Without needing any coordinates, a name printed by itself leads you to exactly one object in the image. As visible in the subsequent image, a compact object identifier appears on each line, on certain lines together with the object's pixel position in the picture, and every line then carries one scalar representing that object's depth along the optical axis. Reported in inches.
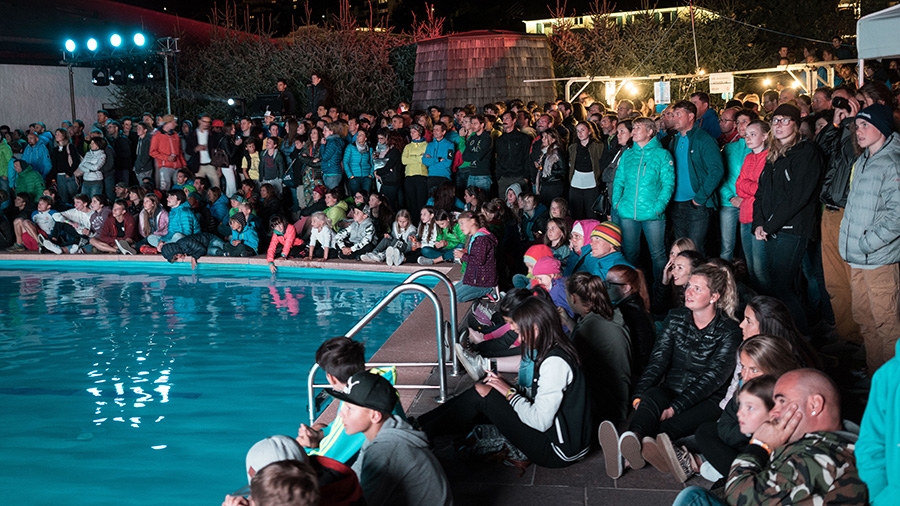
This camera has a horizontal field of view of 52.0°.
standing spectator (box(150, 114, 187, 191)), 609.9
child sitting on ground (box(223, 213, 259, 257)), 516.1
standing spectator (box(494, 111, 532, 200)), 464.8
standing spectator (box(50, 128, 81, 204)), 631.8
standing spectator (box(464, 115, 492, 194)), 477.7
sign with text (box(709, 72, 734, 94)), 573.0
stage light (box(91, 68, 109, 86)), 773.3
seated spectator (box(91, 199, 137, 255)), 546.6
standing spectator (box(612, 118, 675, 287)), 320.2
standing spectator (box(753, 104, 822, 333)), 264.4
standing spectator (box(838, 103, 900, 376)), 219.9
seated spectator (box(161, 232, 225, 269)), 521.0
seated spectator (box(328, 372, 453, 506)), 141.6
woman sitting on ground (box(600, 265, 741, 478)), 180.9
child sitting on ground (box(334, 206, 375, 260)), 491.5
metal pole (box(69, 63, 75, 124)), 794.2
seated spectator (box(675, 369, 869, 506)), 124.5
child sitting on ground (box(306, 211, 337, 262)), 499.8
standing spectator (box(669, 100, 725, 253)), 317.1
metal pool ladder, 213.8
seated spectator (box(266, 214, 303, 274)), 502.0
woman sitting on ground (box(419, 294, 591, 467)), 181.8
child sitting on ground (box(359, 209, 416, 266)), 471.8
